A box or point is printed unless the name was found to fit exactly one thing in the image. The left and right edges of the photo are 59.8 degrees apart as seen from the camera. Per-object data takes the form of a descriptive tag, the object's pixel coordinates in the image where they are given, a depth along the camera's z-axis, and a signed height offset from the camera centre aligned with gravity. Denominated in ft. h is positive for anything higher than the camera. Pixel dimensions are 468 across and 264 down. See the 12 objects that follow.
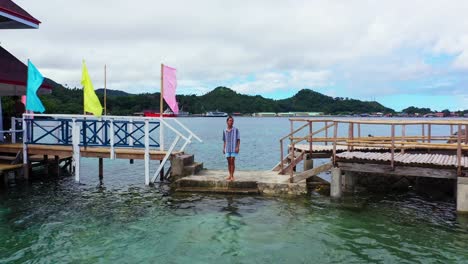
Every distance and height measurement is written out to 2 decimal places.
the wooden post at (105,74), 52.21 +6.23
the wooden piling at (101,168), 55.26 -6.26
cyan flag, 49.29 +4.54
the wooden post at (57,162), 57.67 -5.68
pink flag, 46.11 +4.18
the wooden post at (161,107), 46.23 +1.74
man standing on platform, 42.19 -2.09
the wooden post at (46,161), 55.55 -5.34
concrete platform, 42.57 -6.57
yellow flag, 48.52 +3.04
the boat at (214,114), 626.23 +13.90
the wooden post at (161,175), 52.78 -6.84
